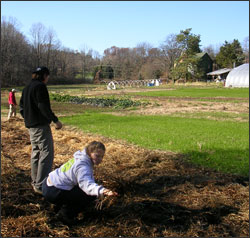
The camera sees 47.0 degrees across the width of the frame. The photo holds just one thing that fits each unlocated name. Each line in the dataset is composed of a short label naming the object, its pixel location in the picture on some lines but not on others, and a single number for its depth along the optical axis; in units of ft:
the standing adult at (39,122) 14.15
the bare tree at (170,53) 216.95
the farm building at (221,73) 214.07
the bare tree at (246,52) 233.60
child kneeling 10.58
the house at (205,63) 233.39
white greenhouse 146.10
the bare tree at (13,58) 158.30
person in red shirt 44.50
